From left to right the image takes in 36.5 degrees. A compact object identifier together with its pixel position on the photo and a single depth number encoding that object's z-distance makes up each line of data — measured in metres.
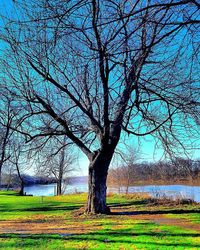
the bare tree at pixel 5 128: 11.39
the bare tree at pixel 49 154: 12.35
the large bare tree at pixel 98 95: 4.12
